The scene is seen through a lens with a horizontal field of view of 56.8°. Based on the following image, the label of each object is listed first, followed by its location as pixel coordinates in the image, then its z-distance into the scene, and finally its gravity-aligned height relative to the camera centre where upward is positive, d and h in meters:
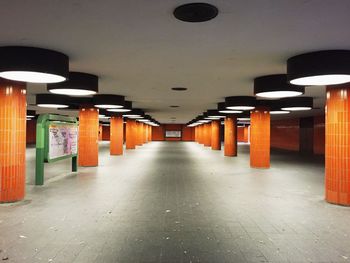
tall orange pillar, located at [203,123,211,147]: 37.89 -0.16
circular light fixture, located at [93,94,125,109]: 13.55 +1.40
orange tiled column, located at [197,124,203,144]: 45.53 +0.02
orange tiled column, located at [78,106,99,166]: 15.97 -0.24
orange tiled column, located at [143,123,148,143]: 46.73 +0.14
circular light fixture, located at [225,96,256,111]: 14.00 +1.38
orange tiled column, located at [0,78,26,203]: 7.68 -0.15
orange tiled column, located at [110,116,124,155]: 23.91 -0.16
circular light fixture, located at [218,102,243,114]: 16.99 +1.36
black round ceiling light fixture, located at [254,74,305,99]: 8.72 +1.31
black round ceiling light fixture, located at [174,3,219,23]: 4.11 +1.61
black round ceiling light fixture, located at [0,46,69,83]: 6.04 +1.35
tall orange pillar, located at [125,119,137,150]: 31.66 -0.06
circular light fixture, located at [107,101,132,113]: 16.74 +1.39
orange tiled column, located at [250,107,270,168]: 16.06 -0.21
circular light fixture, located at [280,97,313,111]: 14.15 +1.36
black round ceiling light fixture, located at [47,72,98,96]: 8.72 +1.33
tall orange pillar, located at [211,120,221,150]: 31.01 -0.23
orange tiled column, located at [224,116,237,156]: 23.39 -0.24
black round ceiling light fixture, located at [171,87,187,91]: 12.15 +1.71
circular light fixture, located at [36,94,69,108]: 14.55 +1.52
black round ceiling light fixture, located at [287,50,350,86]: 6.19 +1.33
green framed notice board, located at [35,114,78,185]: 10.44 -0.26
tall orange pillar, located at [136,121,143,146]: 38.47 +0.05
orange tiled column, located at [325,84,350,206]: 7.92 -0.27
